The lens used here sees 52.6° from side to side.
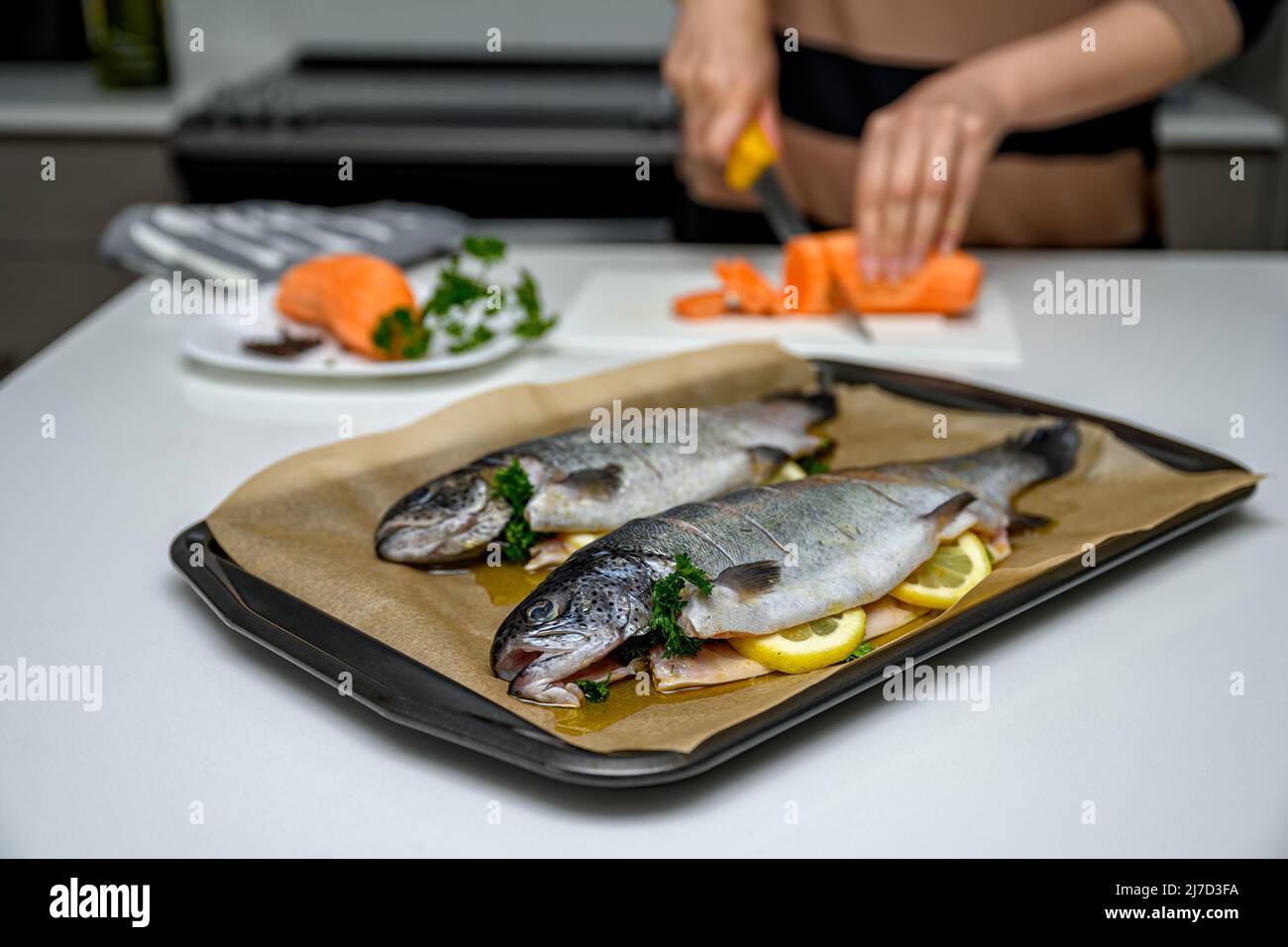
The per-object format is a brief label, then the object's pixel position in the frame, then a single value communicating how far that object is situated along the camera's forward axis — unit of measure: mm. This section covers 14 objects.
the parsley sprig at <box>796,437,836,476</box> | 1392
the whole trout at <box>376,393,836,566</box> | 1171
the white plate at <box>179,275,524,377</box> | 1710
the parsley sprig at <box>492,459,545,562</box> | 1193
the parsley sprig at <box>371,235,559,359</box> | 1743
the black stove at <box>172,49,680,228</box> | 3256
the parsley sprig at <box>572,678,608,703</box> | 956
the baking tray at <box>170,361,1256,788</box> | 843
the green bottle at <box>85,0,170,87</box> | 3486
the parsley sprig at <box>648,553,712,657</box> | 966
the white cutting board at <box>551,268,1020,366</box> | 1878
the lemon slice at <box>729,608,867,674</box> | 987
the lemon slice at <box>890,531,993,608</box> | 1095
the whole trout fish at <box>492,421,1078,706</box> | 966
